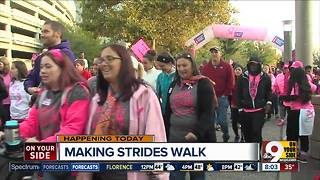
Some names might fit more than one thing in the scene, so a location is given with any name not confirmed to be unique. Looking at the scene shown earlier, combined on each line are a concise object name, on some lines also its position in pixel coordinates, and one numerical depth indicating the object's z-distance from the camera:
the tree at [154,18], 28.39
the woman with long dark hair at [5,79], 8.39
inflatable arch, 26.12
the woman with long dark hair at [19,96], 7.86
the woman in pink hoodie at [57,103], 3.39
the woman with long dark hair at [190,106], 4.72
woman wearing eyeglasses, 3.30
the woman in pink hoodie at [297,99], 8.02
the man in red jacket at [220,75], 9.73
